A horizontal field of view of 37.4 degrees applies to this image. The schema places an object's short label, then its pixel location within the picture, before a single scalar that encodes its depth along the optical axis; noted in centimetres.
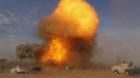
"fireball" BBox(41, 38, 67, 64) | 6531
